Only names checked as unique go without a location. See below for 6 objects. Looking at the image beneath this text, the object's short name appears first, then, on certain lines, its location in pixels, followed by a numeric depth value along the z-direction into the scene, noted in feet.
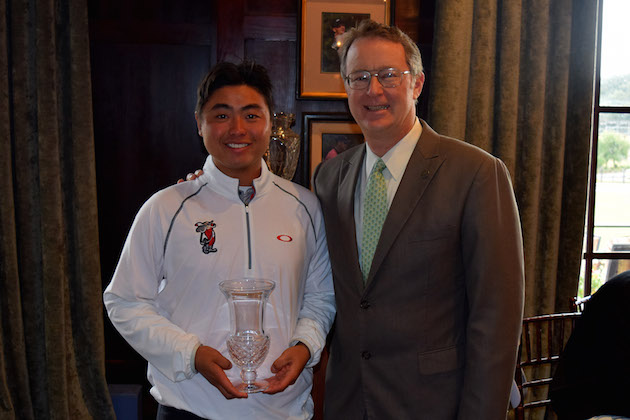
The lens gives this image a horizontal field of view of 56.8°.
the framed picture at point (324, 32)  9.16
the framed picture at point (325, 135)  9.39
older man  4.81
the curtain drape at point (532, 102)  8.84
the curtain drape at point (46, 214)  8.59
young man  4.82
